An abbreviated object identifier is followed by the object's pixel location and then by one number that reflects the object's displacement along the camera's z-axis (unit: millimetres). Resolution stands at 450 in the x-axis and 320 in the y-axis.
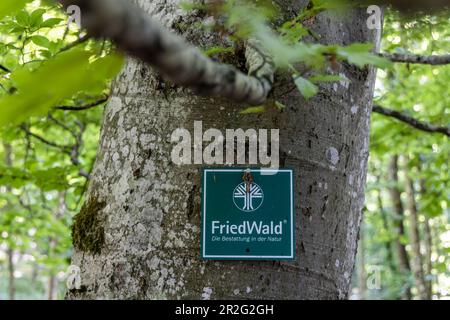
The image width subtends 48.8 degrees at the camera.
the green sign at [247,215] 1343
